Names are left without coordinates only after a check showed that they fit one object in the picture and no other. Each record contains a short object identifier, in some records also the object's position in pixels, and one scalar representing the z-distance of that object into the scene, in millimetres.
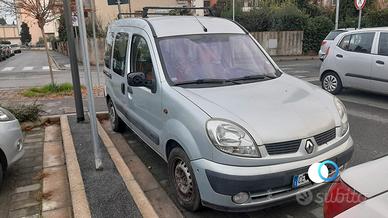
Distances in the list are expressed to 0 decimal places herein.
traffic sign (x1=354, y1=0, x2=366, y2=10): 14142
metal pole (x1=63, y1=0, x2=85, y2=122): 6177
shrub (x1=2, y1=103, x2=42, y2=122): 6171
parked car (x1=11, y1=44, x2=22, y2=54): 50141
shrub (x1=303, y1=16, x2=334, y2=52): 22656
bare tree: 9898
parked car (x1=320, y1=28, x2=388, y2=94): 7461
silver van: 2836
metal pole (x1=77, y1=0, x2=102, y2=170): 3717
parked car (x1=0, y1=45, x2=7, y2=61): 30953
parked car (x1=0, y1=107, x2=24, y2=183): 3789
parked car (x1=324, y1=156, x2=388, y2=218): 1521
